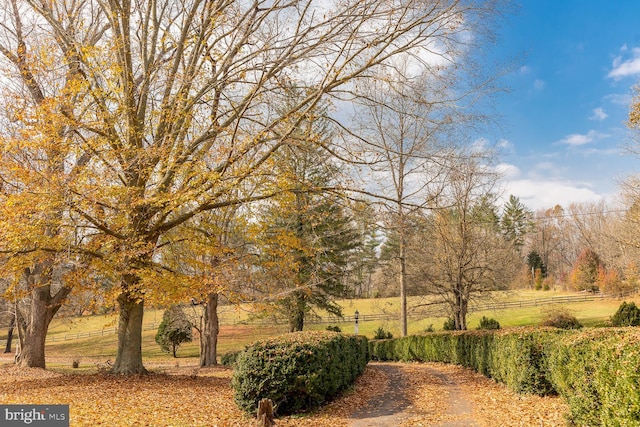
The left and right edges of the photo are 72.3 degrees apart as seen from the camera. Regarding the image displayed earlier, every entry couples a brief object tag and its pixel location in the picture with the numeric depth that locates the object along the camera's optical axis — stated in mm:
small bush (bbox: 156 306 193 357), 26016
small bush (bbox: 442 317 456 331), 26303
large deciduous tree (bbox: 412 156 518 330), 19703
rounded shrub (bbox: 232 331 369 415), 7887
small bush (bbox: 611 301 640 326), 21406
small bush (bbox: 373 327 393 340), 30164
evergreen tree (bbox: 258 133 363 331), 11148
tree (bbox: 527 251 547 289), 57125
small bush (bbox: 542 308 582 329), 22670
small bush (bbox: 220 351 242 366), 22612
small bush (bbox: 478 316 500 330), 25078
